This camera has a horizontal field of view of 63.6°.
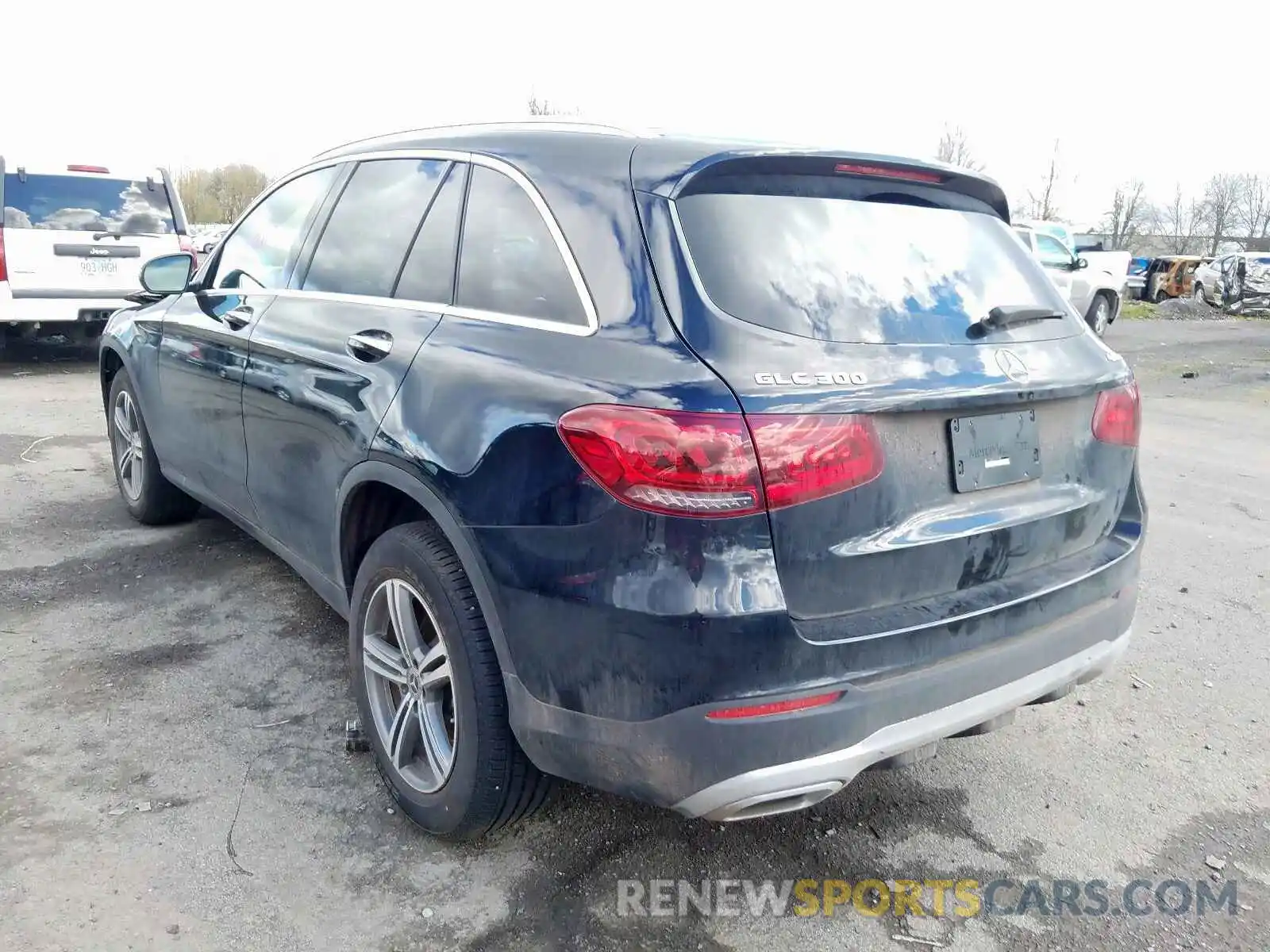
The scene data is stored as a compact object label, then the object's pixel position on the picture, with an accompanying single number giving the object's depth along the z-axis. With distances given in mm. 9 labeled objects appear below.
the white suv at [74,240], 9453
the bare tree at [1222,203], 69062
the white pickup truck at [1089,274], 16875
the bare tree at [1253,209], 69562
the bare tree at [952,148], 48656
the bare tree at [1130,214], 68125
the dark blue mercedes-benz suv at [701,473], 2029
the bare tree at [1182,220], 69062
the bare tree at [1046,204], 55156
